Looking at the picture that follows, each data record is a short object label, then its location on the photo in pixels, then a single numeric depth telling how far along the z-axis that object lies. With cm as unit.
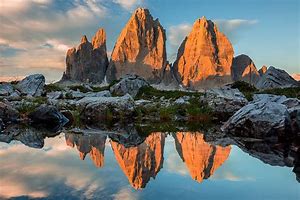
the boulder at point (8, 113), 1853
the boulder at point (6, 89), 3448
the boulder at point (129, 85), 4225
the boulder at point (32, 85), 3822
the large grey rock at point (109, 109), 2142
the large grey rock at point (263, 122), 1210
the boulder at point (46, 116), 1802
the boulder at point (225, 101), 2166
